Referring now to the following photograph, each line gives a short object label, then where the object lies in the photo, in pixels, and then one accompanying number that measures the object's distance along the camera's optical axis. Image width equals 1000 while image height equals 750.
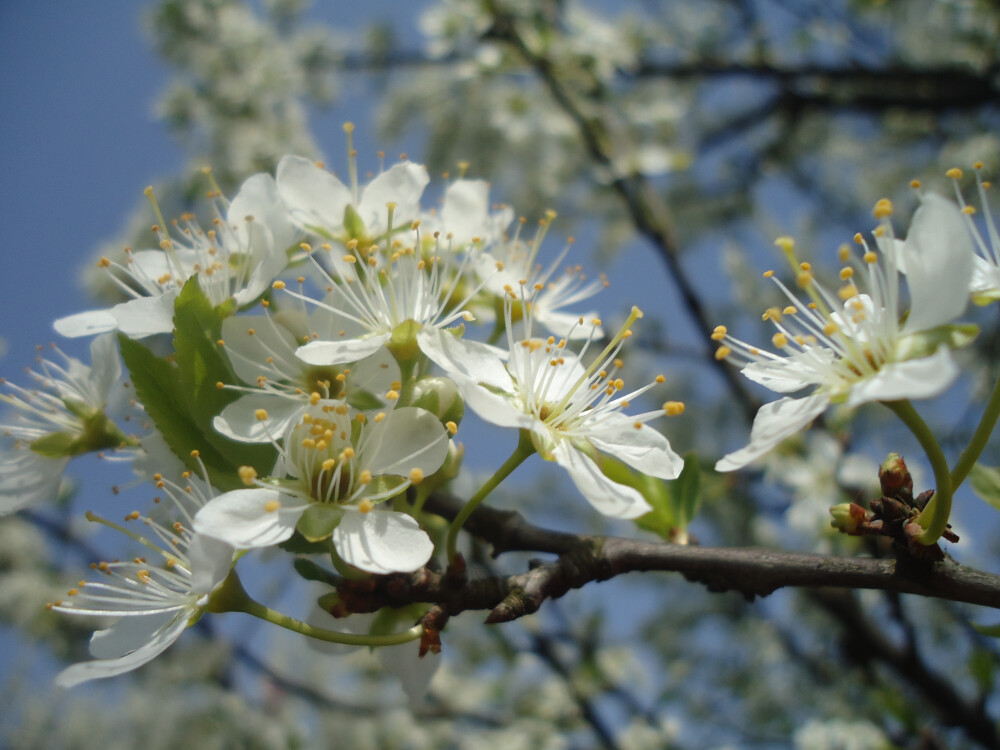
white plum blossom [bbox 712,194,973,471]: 0.11
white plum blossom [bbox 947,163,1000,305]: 0.12
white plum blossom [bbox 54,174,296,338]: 0.13
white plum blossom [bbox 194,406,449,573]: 0.12
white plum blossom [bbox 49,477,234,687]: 0.12
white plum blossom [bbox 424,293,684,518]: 0.12
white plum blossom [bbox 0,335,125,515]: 0.14
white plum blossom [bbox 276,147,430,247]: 0.14
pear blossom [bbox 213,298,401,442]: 0.13
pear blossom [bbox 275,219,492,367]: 0.13
